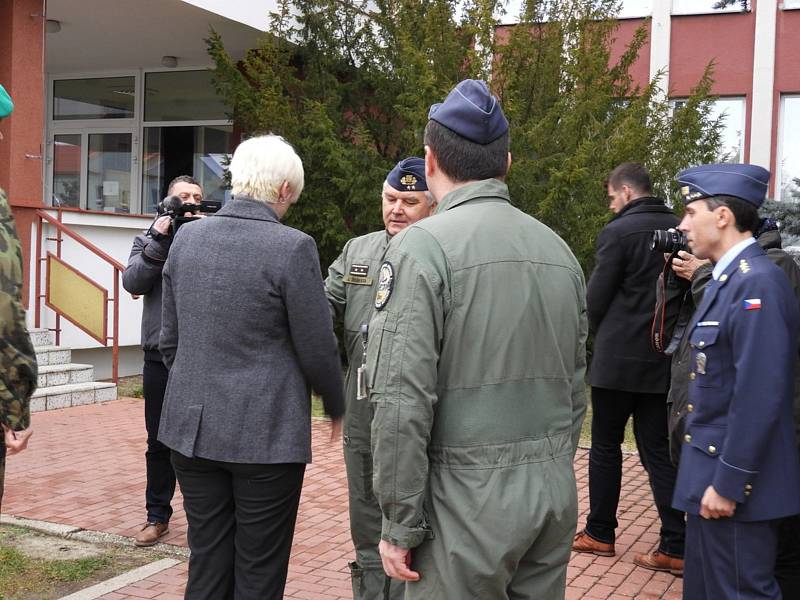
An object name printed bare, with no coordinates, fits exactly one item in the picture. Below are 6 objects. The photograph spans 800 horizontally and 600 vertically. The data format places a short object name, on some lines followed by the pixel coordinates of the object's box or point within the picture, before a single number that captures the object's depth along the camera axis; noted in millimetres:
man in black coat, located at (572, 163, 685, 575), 4863
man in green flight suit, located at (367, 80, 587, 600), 2289
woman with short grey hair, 3104
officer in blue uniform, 2861
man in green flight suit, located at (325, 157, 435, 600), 3613
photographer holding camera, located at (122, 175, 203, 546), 4629
